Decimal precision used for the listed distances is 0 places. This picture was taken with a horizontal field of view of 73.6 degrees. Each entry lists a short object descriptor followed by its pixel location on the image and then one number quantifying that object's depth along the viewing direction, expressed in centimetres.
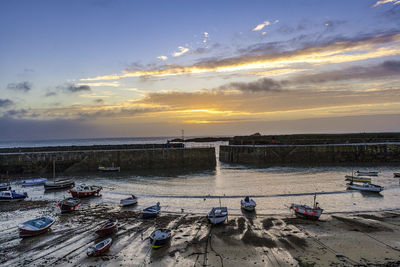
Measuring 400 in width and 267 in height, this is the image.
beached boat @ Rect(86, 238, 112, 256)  1505
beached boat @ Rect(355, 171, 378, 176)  4263
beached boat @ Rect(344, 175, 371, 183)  3706
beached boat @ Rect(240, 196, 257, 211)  2392
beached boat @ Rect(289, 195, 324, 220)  2109
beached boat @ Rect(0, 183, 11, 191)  3576
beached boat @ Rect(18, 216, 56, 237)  1833
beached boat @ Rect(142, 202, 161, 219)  2205
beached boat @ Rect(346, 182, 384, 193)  3036
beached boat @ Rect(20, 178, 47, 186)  4109
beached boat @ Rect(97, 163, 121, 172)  5228
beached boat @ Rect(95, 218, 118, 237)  1773
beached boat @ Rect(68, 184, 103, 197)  3136
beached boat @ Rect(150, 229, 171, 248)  1600
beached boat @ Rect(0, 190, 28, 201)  3044
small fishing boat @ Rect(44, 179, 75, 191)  3781
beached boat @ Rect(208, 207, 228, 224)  1980
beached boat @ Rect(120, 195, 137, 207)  2663
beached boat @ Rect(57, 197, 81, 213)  2447
